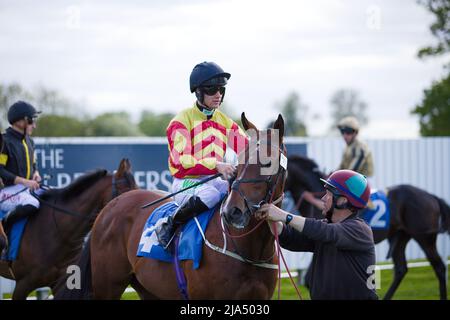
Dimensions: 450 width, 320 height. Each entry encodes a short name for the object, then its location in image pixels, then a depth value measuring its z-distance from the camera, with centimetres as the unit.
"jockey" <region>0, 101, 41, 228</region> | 1521
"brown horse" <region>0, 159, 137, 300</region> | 1495
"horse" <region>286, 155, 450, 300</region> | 2061
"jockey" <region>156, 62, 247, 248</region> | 1007
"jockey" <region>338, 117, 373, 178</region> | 1977
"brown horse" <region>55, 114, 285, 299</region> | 862
